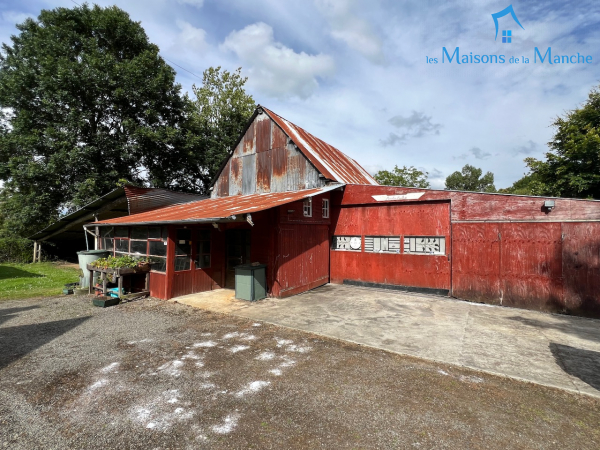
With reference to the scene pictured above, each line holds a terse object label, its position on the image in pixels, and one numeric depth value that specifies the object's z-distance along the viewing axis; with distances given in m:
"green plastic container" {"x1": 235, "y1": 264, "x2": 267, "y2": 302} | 8.52
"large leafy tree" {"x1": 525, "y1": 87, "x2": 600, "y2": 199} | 18.81
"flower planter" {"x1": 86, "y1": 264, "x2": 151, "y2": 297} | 8.30
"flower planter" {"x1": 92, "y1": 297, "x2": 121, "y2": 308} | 7.86
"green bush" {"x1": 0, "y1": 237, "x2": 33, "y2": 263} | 18.06
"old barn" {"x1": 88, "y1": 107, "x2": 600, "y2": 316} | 7.62
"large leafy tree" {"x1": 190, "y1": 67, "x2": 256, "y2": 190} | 23.06
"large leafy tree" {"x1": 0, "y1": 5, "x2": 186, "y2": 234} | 16.25
